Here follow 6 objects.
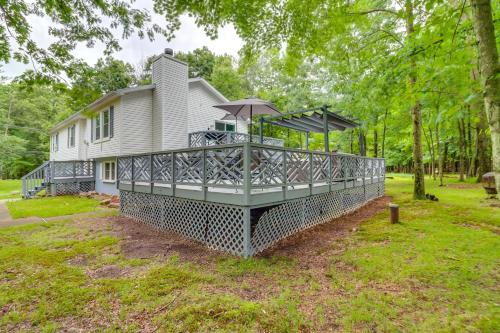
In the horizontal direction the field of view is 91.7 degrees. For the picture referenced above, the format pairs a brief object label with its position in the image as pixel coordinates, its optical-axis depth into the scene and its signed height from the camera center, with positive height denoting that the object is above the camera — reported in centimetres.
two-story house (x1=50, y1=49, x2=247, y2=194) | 1186 +281
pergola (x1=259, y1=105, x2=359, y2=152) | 876 +206
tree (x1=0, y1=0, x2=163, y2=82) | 559 +350
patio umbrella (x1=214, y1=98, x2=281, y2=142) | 797 +217
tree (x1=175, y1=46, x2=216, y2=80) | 2706 +1220
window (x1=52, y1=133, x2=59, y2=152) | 2059 +251
